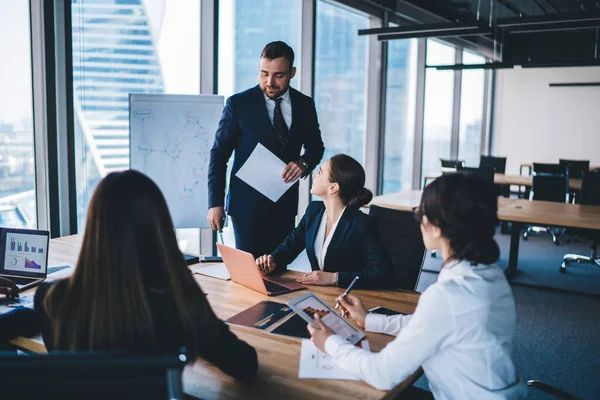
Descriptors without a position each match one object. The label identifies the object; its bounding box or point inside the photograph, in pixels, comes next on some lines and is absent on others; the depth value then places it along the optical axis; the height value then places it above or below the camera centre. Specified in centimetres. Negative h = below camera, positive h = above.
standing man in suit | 267 -5
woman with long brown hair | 108 -32
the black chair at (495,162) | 851 -31
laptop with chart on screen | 203 -47
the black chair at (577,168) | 761 -34
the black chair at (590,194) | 527 -49
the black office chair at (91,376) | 74 -34
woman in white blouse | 128 -44
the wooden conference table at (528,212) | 423 -60
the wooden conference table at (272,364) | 124 -59
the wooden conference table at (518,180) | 687 -50
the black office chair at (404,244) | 257 -52
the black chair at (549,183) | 644 -48
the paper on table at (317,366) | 132 -59
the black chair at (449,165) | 782 -33
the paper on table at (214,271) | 220 -58
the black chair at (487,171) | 628 -33
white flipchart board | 344 -5
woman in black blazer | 228 -41
